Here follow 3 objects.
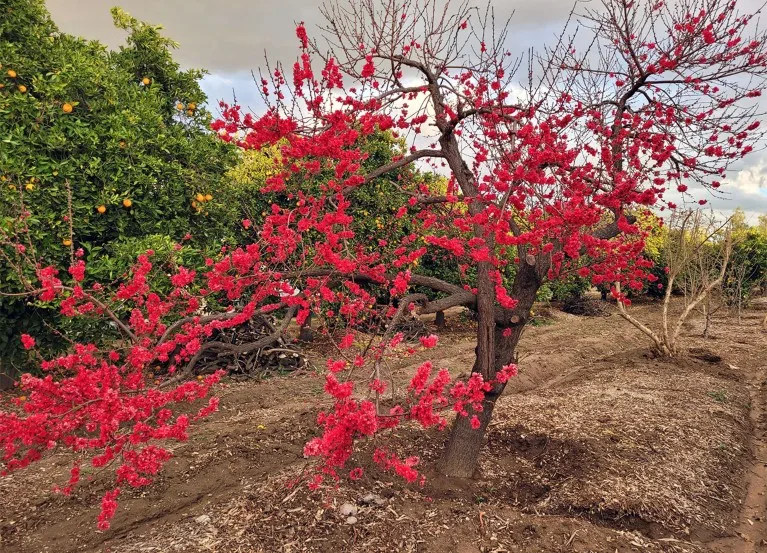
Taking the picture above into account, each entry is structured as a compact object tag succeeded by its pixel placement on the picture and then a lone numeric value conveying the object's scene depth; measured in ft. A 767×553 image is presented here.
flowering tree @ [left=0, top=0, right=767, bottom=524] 10.96
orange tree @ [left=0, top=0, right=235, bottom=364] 21.70
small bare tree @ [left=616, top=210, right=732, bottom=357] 33.14
